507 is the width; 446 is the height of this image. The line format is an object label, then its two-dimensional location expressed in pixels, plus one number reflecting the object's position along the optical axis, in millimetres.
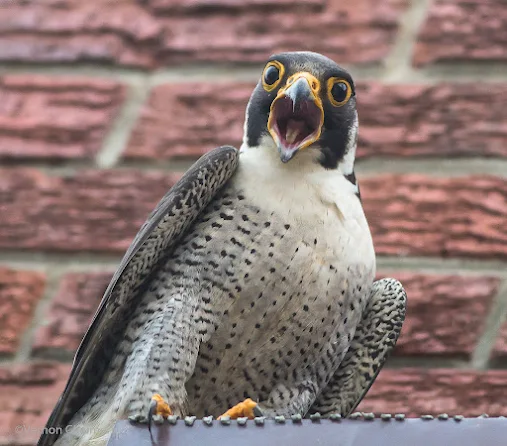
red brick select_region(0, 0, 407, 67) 5996
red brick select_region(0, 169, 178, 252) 5629
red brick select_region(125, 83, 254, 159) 5793
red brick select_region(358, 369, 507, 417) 5250
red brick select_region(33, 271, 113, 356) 5434
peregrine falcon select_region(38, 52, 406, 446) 3963
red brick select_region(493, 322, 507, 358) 5340
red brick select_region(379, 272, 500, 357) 5371
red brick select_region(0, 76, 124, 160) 5848
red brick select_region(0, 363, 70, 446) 5270
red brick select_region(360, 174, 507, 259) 5535
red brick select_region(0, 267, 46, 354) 5465
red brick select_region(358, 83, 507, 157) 5738
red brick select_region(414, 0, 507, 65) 5930
